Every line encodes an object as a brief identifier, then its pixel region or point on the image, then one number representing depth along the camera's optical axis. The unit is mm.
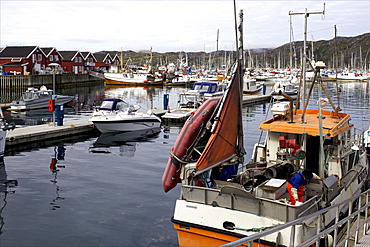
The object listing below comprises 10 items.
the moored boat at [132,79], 90938
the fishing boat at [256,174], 8969
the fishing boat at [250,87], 61088
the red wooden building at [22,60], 83625
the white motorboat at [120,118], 28750
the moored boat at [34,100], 42875
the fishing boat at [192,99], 34844
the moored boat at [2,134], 20156
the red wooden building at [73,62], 101312
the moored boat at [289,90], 58581
